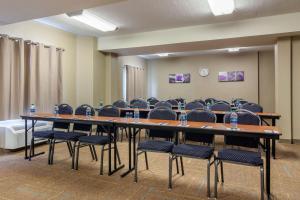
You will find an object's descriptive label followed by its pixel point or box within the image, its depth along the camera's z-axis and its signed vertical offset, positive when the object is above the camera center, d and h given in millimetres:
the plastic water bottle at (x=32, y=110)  4403 -199
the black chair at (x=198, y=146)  2564 -586
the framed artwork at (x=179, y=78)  9264 +896
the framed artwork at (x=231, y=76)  8430 +876
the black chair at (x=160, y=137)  2820 -568
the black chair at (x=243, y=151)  2318 -593
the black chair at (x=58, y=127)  3732 -541
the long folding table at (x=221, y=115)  4203 -323
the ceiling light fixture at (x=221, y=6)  3812 +1651
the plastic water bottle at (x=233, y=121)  2676 -262
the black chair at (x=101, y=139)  3199 -577
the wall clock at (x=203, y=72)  8938 +1094
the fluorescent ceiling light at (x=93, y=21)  4422 +1706
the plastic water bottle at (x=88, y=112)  3846 -212
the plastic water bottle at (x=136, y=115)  3396 -235
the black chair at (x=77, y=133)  3532 -560
